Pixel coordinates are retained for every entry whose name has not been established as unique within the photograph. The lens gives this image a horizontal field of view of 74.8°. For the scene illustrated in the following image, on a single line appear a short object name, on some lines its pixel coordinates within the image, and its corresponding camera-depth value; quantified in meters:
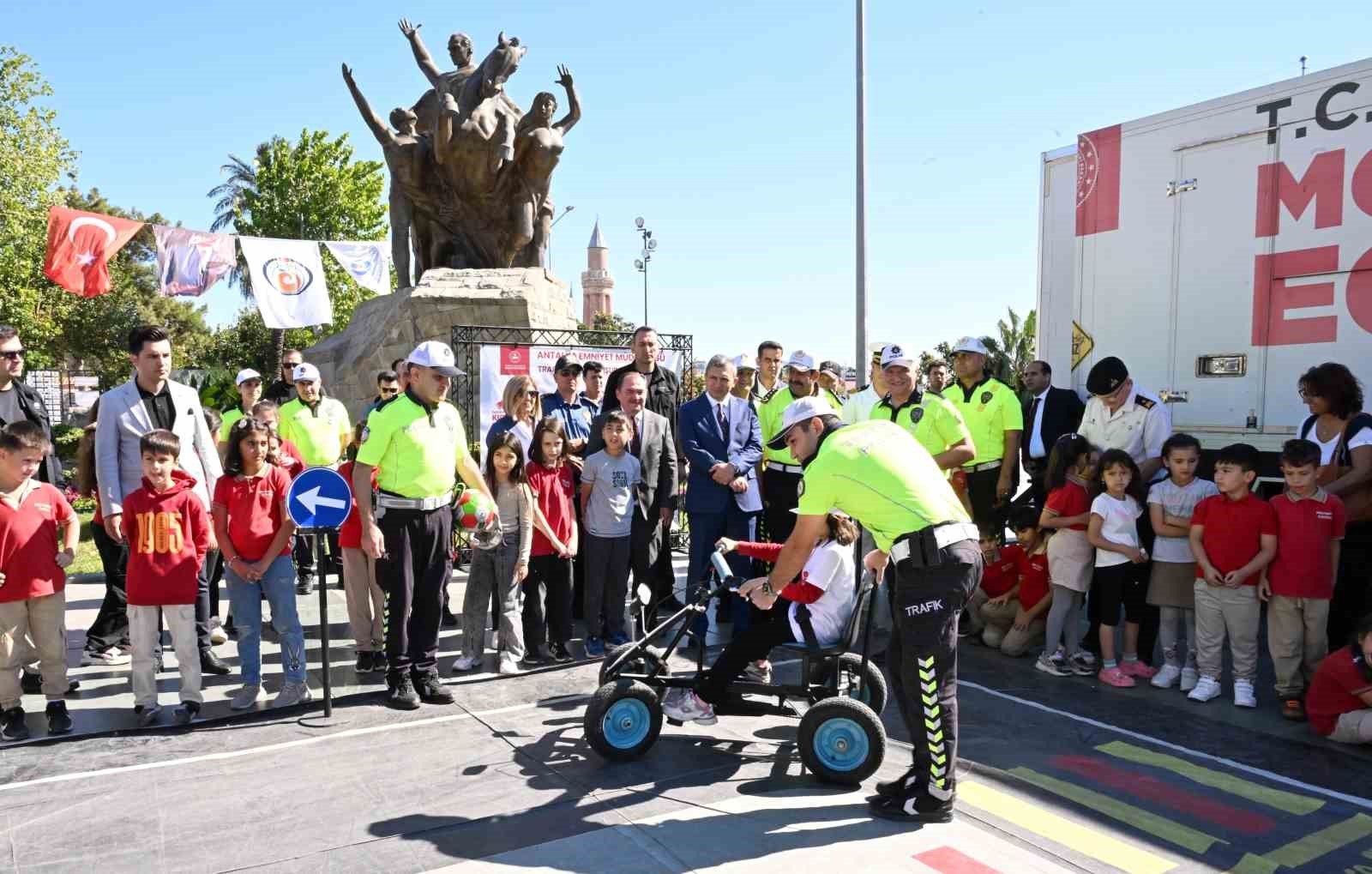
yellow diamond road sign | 7.31
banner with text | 9.22
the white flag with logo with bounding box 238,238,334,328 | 11.86
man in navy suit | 6.20
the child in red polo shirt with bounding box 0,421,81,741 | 4.53
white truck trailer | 5.67
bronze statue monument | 12.54
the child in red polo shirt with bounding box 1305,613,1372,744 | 4.48
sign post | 4.74
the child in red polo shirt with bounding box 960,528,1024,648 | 6.46
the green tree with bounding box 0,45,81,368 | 22.88
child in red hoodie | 4.70
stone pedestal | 11.67
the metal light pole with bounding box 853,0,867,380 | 12.77
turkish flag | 10.80
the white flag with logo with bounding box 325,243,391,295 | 13.64
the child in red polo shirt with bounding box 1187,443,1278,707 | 5.18
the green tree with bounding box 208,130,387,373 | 34.62
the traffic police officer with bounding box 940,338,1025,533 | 6.82
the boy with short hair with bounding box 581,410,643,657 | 6.05
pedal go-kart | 3.92
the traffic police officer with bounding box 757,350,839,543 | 6.38
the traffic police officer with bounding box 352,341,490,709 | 4.95
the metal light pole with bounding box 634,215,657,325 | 39.28
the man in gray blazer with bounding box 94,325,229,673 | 5.18
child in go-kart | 4.18
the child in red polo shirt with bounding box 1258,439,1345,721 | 4.99
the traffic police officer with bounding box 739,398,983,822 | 3.64
